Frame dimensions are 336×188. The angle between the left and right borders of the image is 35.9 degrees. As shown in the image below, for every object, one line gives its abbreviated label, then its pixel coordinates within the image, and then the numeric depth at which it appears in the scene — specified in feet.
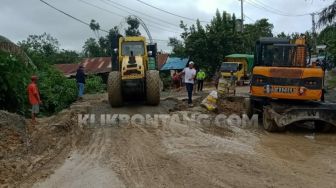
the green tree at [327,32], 71.96
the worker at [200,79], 98.07
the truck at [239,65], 135.03
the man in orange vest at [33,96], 51.67
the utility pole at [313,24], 73.73
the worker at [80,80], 78.48
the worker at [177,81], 115.65
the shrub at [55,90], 80.43
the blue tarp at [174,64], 173.99
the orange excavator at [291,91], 46.06
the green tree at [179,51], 158.68
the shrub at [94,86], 116.67
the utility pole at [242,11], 188.87
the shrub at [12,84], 62.80
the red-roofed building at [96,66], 174.15
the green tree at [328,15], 70.28
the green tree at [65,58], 244.01
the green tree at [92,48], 256.32
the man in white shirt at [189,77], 62.28
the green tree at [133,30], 167.73
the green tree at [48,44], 202.83
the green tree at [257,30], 174.32
